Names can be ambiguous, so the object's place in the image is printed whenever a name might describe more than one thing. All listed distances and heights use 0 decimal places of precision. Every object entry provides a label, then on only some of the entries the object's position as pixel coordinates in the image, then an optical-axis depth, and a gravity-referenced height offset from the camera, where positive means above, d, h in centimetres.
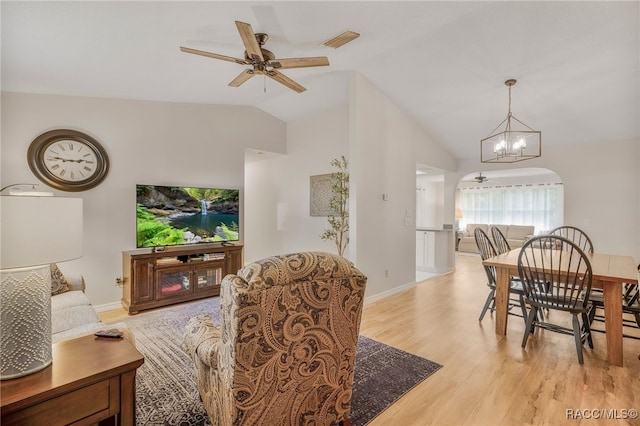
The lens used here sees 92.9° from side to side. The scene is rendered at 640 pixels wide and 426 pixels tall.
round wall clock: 330 +58
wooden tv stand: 361 -80
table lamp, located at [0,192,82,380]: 98 -18
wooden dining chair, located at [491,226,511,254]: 405 -40
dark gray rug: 189 -125
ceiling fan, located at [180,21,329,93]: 237 +129
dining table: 246 -65
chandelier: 362 +116
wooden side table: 99 -62
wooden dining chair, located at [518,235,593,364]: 251 -72
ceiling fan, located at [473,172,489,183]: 859 +98
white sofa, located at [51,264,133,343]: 204 -80
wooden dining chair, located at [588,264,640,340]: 258 -81
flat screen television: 388 -6
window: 859 +21
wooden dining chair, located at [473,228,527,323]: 308 -72
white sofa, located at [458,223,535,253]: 849 -67
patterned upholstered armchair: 121 -58
